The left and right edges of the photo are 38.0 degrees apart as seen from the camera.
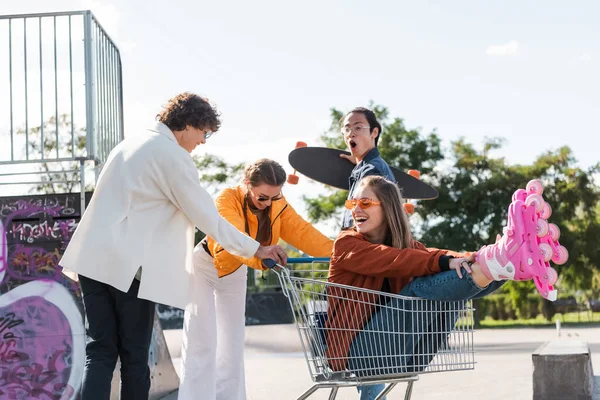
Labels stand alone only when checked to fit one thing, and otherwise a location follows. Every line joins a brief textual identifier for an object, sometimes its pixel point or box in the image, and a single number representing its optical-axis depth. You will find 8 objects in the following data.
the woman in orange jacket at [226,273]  5.80
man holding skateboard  5.77
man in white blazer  4.61
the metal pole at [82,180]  6.85
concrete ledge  6.99
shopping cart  4.26
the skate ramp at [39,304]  6.62
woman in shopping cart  4.12
